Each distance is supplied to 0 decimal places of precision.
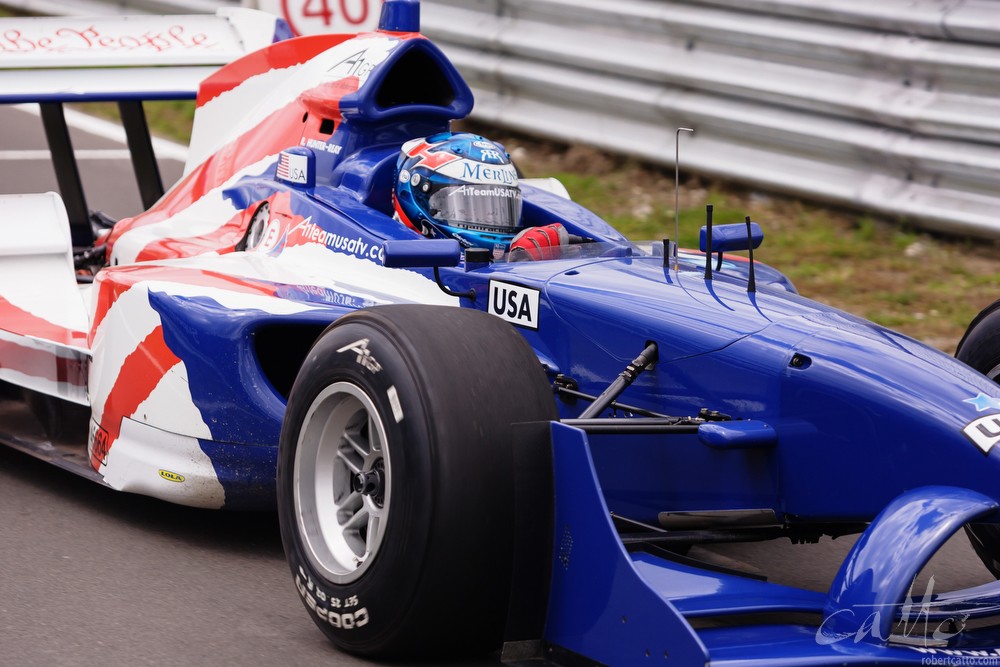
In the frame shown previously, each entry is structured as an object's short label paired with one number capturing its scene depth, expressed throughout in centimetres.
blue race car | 646
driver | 984
